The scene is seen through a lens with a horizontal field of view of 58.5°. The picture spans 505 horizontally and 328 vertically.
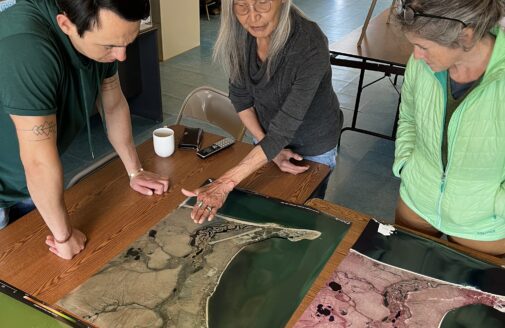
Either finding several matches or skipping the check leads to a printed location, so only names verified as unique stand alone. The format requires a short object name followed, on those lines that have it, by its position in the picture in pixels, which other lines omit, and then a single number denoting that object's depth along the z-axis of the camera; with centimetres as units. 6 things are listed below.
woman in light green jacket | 101
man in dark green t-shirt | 99
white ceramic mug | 156
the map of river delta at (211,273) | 100
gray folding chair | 201
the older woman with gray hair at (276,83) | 135
